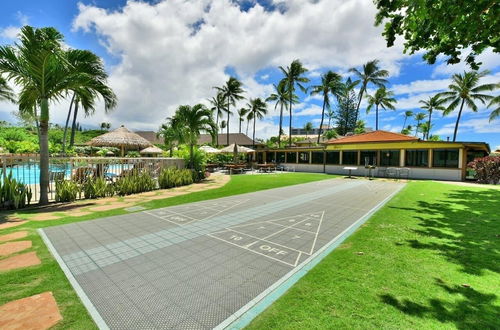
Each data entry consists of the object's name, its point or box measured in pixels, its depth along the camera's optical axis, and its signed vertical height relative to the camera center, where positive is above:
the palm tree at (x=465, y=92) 26.85 +8.74
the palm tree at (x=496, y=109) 24.17 +6.06
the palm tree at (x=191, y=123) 15.35 +2.41
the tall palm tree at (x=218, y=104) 38.44 +9.18
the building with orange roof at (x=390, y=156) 18.20 +0.57
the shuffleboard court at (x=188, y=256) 2.62 -1.70
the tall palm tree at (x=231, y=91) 35.72 +10.71
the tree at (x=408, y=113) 63.31 +13.69
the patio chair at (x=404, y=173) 19.51 -0.88
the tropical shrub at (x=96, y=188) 8.82 -1.28
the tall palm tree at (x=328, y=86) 32.53 +10.67
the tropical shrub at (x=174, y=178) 12.00 -1.10
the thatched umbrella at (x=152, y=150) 27.81 +0.84
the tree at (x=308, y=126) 80.74 +12.25
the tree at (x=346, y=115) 43.66 +8.98
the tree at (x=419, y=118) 58.41 +11.54
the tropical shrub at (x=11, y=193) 6.77 -1.19
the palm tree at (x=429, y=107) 45.47 +11.53
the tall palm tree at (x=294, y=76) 31.70 +11.77
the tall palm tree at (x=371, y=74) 33.31 +12.84
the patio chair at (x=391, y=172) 20.11 -0.86
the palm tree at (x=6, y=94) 16.67 +4.43
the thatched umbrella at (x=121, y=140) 20.09 +1.50
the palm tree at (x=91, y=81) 7.62 +2.67
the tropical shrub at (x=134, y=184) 9.91 -1.23
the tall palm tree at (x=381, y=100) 39.43 +10.80
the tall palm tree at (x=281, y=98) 34.22 +9.42
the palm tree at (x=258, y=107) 40.19 +9.16
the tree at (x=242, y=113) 46.15 +9.40
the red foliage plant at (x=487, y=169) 15.19 -0.28
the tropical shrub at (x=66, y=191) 8.04 -1.26
